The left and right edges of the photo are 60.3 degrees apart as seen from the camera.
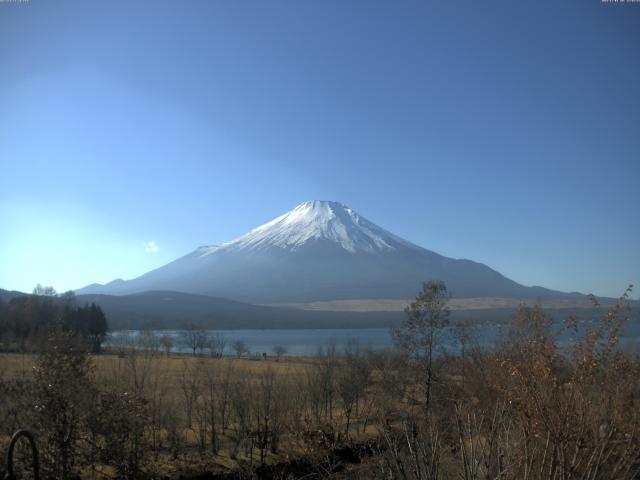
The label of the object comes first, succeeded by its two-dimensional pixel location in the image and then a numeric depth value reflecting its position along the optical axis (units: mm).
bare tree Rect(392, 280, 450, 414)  23000
